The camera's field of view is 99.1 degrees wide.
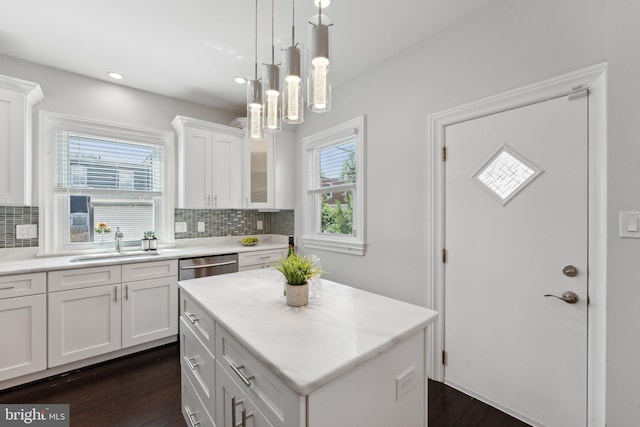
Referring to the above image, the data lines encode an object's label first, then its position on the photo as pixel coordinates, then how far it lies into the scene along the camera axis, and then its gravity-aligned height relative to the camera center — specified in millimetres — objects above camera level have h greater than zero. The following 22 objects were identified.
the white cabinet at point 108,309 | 2234 -887
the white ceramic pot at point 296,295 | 1301 -401
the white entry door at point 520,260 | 1545 -306
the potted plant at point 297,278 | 1302 -324
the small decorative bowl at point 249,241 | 3693 -412
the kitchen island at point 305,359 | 794 -509
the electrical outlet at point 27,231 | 2494 -195
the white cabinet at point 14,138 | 2230 +605
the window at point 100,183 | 2684 +301
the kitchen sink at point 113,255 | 2541 -450
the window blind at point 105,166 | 2752 +490
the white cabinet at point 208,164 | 3176 +570
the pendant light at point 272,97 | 1388 +591
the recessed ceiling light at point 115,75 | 2779 +1399
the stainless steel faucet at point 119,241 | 2900 -325
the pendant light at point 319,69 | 1137 +620
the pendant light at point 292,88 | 1246 +586
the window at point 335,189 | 2832 +262
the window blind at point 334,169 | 3032 +517
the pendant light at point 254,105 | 1492 +583
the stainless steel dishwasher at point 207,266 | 2836 -601
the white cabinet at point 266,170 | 3642 +557
